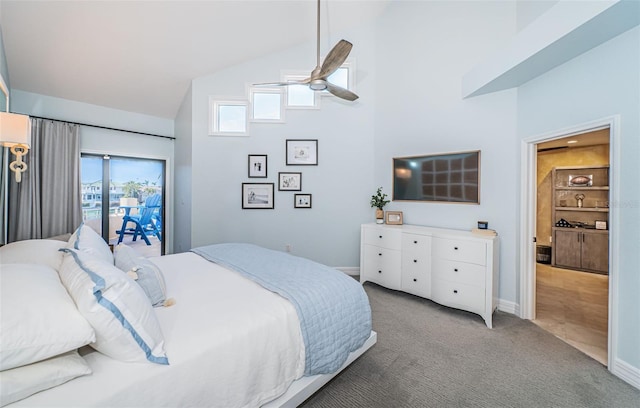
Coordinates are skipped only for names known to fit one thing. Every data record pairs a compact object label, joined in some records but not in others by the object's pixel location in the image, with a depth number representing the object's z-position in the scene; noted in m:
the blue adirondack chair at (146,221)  4.39
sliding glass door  4.02
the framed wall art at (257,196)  4.18
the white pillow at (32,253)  1.65
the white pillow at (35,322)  0.82
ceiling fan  2.33
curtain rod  3.64
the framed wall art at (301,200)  4.23
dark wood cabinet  4.36
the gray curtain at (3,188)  2.53
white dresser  2.68
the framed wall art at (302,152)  4.19
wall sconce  1.76
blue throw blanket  1.51
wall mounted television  3.21
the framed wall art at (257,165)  4.16
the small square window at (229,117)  4.13
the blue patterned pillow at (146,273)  1.48
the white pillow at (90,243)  1.49
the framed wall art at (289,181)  4.20
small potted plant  3.77
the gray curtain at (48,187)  3.20
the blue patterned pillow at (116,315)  1.01
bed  0.91
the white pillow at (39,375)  0.80
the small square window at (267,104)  4.18
